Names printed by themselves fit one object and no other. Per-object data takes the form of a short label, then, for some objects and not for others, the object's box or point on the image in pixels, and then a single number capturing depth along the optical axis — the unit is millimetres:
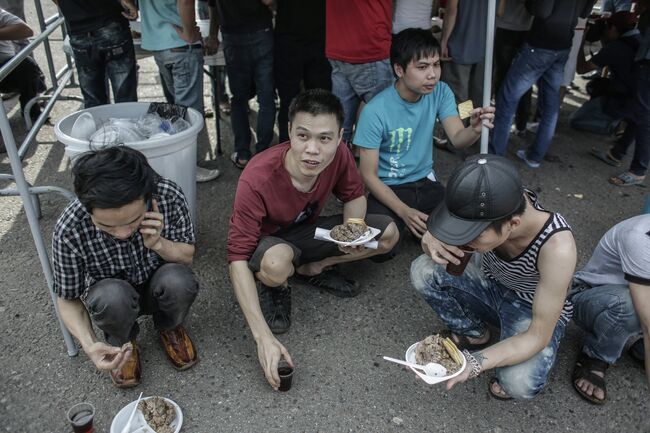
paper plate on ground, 2074
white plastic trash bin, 2742
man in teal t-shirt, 3092
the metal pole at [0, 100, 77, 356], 2074
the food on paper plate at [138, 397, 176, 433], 2148
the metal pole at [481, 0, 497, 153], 2709
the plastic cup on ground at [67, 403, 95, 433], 1987
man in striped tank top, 1899
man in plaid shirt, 1987
